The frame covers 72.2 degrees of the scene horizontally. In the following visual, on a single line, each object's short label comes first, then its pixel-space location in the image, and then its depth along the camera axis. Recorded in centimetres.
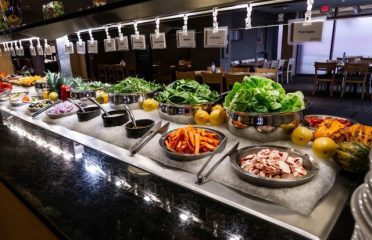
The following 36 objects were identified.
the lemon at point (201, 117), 160
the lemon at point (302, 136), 122
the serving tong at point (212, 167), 106
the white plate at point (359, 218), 46
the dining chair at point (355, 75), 664
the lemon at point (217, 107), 167
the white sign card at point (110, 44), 250
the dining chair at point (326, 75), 738
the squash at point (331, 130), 117
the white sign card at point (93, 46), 275
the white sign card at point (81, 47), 293
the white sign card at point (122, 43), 241
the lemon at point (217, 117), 158
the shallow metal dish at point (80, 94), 247
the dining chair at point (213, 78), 602
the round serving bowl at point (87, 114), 197
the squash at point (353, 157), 97
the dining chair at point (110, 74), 1071
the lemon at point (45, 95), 293
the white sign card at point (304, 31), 120
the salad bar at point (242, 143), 92
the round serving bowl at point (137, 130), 154
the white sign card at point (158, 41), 209
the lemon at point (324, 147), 108
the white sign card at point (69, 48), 316
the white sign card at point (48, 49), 363
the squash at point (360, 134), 104
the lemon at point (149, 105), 200
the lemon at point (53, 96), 271
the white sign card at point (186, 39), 190
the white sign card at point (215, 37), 166
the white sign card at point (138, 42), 227
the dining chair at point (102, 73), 1121
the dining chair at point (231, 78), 548
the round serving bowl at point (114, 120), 176
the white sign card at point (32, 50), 412
